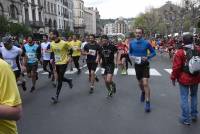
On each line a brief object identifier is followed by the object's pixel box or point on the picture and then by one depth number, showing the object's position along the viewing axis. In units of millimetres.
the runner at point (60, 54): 5250
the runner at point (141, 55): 4407
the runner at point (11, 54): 5116
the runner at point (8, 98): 1288
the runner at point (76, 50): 9184
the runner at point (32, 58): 6359
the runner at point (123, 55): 8740
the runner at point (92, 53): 6045
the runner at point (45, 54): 7635
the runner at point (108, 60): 5400
